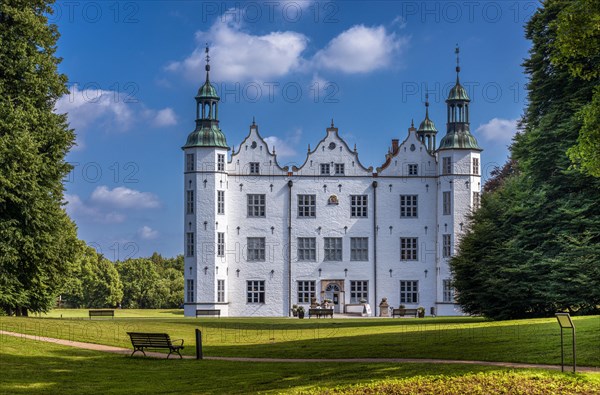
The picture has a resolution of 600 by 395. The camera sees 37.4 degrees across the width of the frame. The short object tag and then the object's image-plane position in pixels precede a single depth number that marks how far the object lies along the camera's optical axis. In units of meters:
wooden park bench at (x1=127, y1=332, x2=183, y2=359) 24.55
